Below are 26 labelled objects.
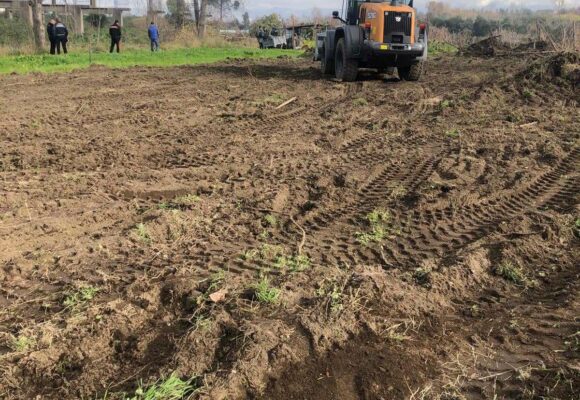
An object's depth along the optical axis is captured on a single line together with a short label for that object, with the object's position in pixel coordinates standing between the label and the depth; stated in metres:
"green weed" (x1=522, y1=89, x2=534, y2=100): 10.93
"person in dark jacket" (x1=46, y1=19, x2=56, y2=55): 21.67
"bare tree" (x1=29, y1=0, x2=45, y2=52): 22.56
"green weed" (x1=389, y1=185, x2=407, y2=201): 5.68
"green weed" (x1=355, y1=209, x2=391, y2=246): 4.68
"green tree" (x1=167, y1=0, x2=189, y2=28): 38.91
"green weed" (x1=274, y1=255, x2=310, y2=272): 4.14
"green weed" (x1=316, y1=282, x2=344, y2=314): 3.44
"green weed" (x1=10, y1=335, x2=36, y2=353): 3.17
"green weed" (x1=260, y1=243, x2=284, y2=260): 4.37
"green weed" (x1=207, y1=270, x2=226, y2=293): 3.75
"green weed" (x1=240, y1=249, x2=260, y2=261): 4.34
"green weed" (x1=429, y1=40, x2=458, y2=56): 27.32
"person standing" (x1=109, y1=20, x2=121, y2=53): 24.12
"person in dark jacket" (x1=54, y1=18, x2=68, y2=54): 21.82
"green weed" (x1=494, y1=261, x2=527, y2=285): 4.03
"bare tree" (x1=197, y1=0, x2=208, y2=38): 35.56
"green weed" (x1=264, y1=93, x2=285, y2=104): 11.15
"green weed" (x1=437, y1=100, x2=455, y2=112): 10.20
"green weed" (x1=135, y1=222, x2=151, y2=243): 4.66
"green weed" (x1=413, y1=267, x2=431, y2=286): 3.91
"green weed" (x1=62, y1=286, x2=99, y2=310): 3.65
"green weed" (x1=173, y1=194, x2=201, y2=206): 5.41
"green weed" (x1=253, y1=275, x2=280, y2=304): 3.59
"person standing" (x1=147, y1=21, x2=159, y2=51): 25.58
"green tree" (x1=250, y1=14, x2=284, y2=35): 36.40
